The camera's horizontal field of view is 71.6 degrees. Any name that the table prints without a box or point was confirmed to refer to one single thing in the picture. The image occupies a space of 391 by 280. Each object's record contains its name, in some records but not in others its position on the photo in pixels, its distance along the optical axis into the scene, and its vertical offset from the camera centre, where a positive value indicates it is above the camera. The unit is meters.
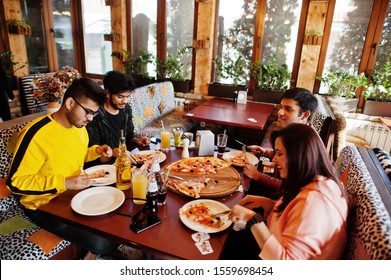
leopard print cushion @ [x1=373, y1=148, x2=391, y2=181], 1.59 -0.57
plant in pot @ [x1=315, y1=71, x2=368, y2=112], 3.89 -0.35
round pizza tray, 1.54 -0.73
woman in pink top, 1.04 -0.57
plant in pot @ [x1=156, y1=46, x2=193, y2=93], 4.69 -0.25
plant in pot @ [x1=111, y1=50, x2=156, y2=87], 4.84 -0.20
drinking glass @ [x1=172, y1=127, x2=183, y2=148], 2.21 -0.64
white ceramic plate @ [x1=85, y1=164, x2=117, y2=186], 1.59 -0.73
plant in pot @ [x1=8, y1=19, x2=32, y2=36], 4.15 +0.31
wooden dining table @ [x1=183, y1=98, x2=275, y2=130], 3.19 -0.70
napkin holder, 2.05 -0.64
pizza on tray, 1.79 -0.72
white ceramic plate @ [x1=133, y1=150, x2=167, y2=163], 1.94 -0.70
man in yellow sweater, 1.42 -0.59
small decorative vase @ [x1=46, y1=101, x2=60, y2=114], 2.97 -0.60
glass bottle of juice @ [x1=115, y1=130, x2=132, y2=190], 1.54 -0.65
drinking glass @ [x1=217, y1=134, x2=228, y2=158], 2.11 -0.65
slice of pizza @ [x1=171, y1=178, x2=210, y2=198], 1.51 -0.72
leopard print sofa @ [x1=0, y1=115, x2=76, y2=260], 1.49 -1.04
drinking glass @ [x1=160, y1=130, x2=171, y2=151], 2.13 -0.66
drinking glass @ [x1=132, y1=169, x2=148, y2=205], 1.41 -0.66
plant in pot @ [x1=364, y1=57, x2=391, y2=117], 3.74 -0.40
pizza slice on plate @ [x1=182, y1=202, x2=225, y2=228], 1.28 -0.75
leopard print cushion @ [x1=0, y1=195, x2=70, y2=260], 1.48 -1.06
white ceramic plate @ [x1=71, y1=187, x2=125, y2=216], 1.34 -0.75
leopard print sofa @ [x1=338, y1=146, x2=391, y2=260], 0.95 -0.59
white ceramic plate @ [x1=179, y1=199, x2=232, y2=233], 1.23 -0.74
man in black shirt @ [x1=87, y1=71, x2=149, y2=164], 2.25 -0.54
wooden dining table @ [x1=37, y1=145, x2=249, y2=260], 1.12 -0.76
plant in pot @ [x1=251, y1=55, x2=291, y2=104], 4.15 -0.29
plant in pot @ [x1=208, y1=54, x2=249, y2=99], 4.41 -0.28
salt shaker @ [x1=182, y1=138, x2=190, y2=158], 2.02 -0.67
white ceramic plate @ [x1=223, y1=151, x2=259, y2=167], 2.01 -0.72
